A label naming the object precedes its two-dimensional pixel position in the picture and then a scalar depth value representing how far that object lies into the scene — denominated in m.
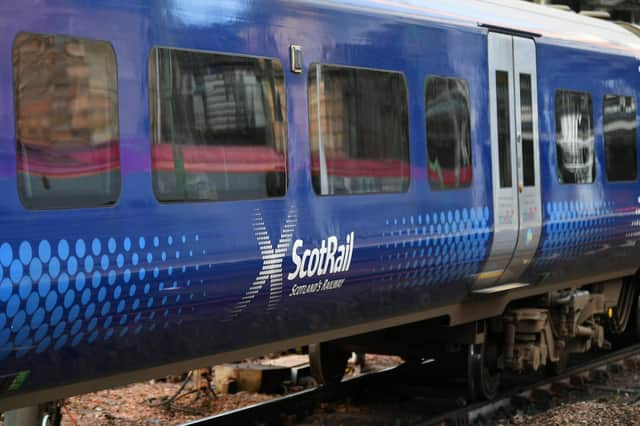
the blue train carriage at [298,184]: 8.97
